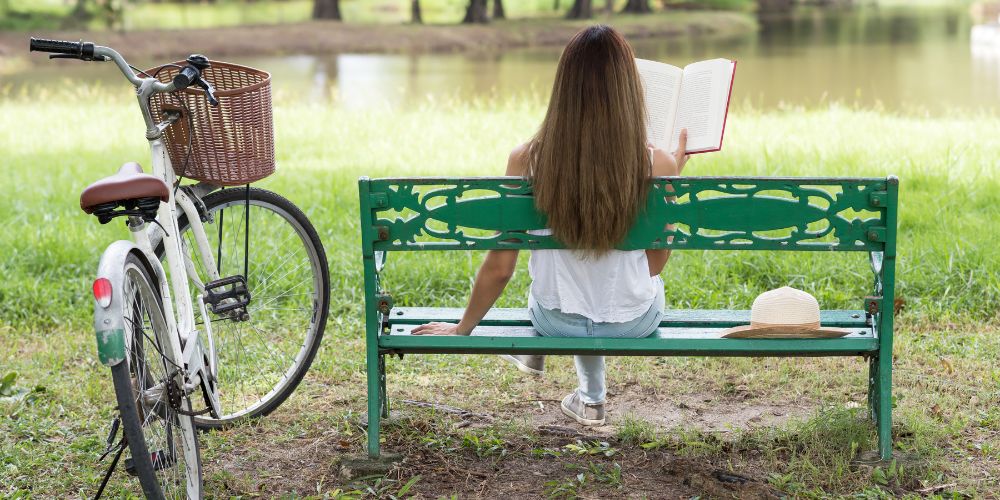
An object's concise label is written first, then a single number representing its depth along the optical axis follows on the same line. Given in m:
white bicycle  2.90
